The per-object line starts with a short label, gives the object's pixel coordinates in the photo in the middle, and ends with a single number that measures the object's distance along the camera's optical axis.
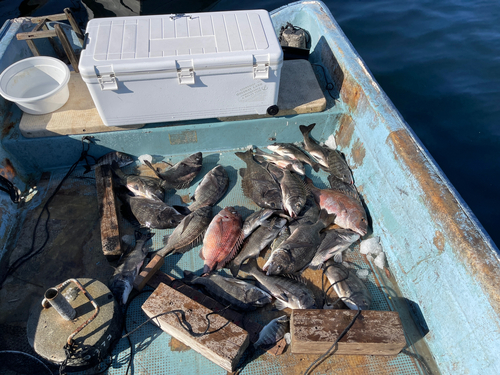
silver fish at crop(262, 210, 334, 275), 2.89
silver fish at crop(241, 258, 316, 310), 2.71
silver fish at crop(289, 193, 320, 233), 3.26
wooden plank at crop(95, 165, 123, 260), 3.00
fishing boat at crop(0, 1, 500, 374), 2.29
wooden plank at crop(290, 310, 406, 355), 2.32
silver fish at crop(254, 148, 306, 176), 3.74
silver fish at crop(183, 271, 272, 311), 2.72
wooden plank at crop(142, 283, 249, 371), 2.28
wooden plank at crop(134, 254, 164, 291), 2.80
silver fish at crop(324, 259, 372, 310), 2.73
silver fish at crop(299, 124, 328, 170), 3.89
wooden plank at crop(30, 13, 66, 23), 3.86
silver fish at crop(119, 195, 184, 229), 3.28
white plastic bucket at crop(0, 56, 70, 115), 3.30
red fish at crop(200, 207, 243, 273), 3.01
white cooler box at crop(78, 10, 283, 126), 2.81
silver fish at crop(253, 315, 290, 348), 2.54
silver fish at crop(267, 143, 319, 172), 3.89
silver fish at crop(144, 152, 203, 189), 3.67
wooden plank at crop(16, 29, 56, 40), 3.52
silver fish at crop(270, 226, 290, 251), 3.13
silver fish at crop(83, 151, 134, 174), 3.70
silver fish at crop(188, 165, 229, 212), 3.50
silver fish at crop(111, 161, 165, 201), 3.48
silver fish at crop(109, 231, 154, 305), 2.73
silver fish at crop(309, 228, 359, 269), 3.06
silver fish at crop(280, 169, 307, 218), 3.30
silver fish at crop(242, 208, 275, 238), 3.18
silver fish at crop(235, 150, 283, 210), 3.41
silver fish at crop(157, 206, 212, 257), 3.12
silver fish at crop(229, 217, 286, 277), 3.05
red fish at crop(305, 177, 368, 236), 3.25
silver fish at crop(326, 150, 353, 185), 3.67
